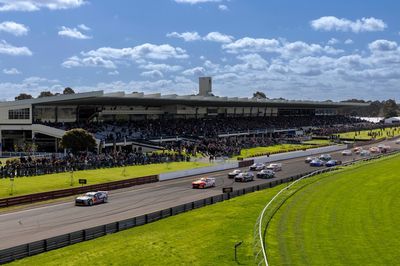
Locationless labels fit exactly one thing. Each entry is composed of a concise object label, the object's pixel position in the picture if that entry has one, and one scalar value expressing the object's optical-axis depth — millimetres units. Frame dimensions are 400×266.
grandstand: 77875
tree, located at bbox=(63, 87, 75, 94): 188925
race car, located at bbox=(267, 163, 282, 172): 66375
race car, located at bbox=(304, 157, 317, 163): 77250
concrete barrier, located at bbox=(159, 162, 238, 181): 57981
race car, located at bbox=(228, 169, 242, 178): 59156
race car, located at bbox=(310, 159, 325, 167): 72062
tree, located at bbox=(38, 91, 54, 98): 188062
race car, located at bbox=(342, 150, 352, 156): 89438
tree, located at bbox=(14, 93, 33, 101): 181100
